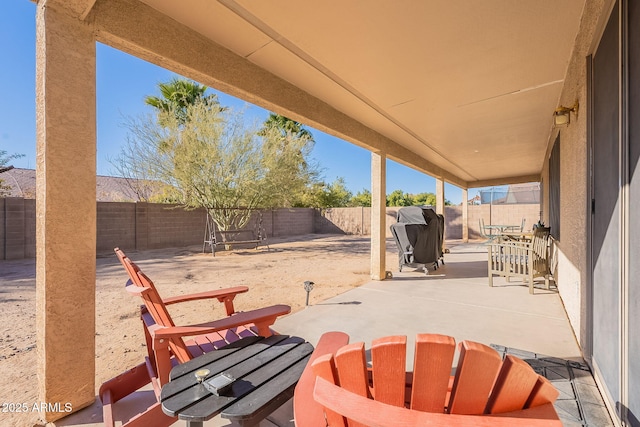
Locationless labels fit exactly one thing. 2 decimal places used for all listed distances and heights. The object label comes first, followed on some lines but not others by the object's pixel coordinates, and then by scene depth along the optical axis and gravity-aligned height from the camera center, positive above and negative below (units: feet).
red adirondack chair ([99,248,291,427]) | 5.07 -2.55
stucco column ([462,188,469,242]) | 40.93 -0.18
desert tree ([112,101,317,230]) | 31.68 +6.42
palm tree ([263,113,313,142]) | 50.98 +15.87
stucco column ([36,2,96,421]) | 5.61 +0.11
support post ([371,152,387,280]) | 17.70 -0.01
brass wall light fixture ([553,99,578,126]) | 9.89 +3.35
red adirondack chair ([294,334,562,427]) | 2.51 -1.69
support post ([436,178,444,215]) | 31.14 +1.93
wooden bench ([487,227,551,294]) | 14.92 -2.50
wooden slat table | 3.68 -2.50
